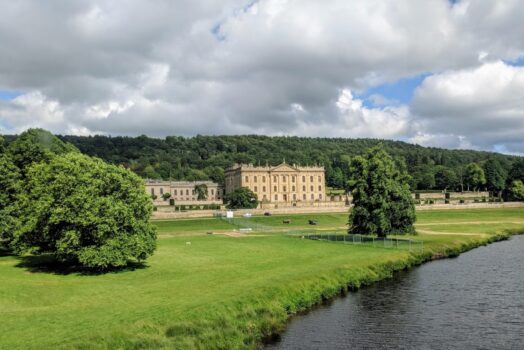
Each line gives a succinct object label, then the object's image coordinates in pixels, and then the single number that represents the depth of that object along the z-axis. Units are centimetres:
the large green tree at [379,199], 5902
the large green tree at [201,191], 17138
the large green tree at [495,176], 16475
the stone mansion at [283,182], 15400
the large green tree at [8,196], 4447
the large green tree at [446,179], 18300
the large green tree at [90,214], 3706
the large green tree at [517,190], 13988
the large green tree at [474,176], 16775
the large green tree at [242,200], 12644
